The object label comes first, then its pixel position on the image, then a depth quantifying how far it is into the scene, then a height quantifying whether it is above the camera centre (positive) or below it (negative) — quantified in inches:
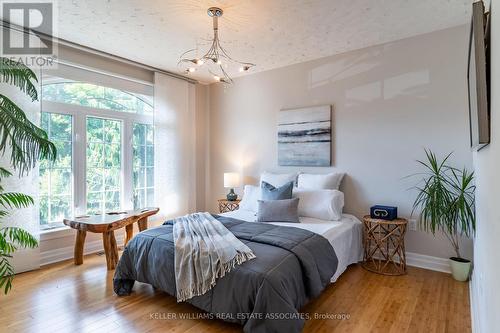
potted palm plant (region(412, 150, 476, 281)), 102.2 -14.6
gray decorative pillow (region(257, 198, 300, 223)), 120.0 -19.9
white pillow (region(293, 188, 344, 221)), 123.5 -17.5
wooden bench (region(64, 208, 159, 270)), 119.2 -26.2
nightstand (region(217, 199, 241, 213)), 165.9 -23.7
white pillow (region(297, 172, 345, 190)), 135.4 -7.7
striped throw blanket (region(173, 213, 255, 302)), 78.4 -27.2
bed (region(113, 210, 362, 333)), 69.9 -31.8
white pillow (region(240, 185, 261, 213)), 145.3 -17.3
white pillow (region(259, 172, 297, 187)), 148.5 -6.6
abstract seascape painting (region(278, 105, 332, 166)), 144.1 +16.6
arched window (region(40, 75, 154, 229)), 132.0 +9.4
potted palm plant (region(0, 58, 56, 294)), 78.3 +9.6
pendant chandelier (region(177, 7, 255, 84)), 98.2 +58.4
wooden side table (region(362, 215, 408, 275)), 114.7 -36.1
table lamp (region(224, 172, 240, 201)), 167.8 -9.1
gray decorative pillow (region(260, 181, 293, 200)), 129.6 -12.7
